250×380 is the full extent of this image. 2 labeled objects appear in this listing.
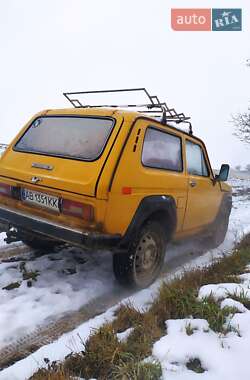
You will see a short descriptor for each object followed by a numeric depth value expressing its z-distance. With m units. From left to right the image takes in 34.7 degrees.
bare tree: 28.40
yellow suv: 3.92
